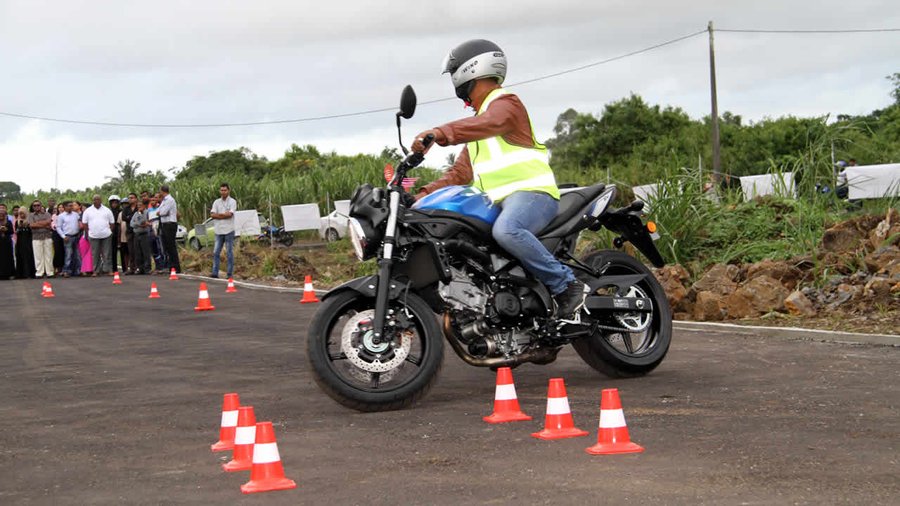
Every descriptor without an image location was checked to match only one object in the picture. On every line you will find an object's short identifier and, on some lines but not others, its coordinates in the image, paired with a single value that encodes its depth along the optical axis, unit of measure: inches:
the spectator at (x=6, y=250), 1112.2
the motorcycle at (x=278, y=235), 1391.0
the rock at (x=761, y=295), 474.9
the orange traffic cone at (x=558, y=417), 243.8
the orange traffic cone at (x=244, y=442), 222.7
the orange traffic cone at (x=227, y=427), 245.1
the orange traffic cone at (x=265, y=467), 203.9
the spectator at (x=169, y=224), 1003.4
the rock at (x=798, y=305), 460.8
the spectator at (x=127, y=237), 1085.8
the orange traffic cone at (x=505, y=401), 267.6
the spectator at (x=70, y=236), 1111.0
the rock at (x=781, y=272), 502.9
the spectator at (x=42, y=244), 1119.6
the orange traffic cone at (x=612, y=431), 223.9
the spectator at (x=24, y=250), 1125.7
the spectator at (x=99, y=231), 1084.5
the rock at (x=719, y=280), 502.0
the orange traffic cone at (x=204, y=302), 639.1
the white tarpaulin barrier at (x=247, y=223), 1266.0
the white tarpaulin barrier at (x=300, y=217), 1435.8
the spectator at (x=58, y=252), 1151.6
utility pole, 1614.2
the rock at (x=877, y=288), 450.3
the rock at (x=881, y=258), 472.4
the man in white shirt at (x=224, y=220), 901.2
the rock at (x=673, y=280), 500.7
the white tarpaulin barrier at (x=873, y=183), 572.4
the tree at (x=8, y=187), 3623.5
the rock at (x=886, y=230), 497.0
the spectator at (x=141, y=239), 1053.2
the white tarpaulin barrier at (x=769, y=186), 594.2
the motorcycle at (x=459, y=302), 285.1
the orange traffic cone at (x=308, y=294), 652.7
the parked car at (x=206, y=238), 1508.4
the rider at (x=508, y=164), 303.7
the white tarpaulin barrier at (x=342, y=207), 1456.7
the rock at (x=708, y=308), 482.3
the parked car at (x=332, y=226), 1405.0
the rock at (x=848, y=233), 518.9
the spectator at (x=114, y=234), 1111.6
